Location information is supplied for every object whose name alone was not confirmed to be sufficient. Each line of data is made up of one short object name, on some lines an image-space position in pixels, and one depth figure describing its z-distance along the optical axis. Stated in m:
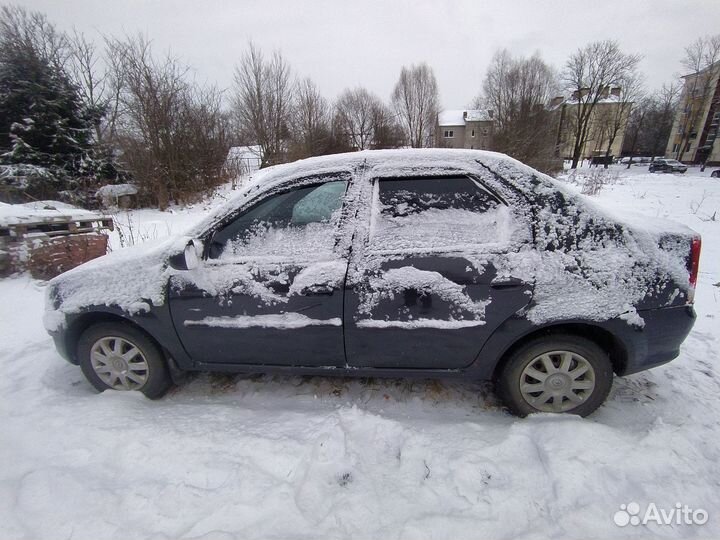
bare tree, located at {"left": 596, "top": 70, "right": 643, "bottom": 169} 36.25
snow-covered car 1.96
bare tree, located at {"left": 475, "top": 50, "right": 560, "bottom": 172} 21.64
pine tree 11.27
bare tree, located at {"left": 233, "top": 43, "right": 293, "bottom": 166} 19.02
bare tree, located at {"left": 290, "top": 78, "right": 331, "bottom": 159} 21.61
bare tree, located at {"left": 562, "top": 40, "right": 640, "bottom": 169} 34.88
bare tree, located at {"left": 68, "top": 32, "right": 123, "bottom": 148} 13.28
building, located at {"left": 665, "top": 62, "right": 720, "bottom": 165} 36.38
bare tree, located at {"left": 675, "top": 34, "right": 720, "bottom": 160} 33.50
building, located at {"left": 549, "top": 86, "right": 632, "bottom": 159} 36.62
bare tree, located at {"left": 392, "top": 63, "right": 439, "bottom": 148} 42.16
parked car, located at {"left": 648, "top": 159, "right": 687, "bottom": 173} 31.28
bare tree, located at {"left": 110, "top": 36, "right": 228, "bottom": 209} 12.62
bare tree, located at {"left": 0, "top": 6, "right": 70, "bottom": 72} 12.12
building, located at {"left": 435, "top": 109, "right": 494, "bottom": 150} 47.15
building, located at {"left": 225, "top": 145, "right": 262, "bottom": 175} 16.98
